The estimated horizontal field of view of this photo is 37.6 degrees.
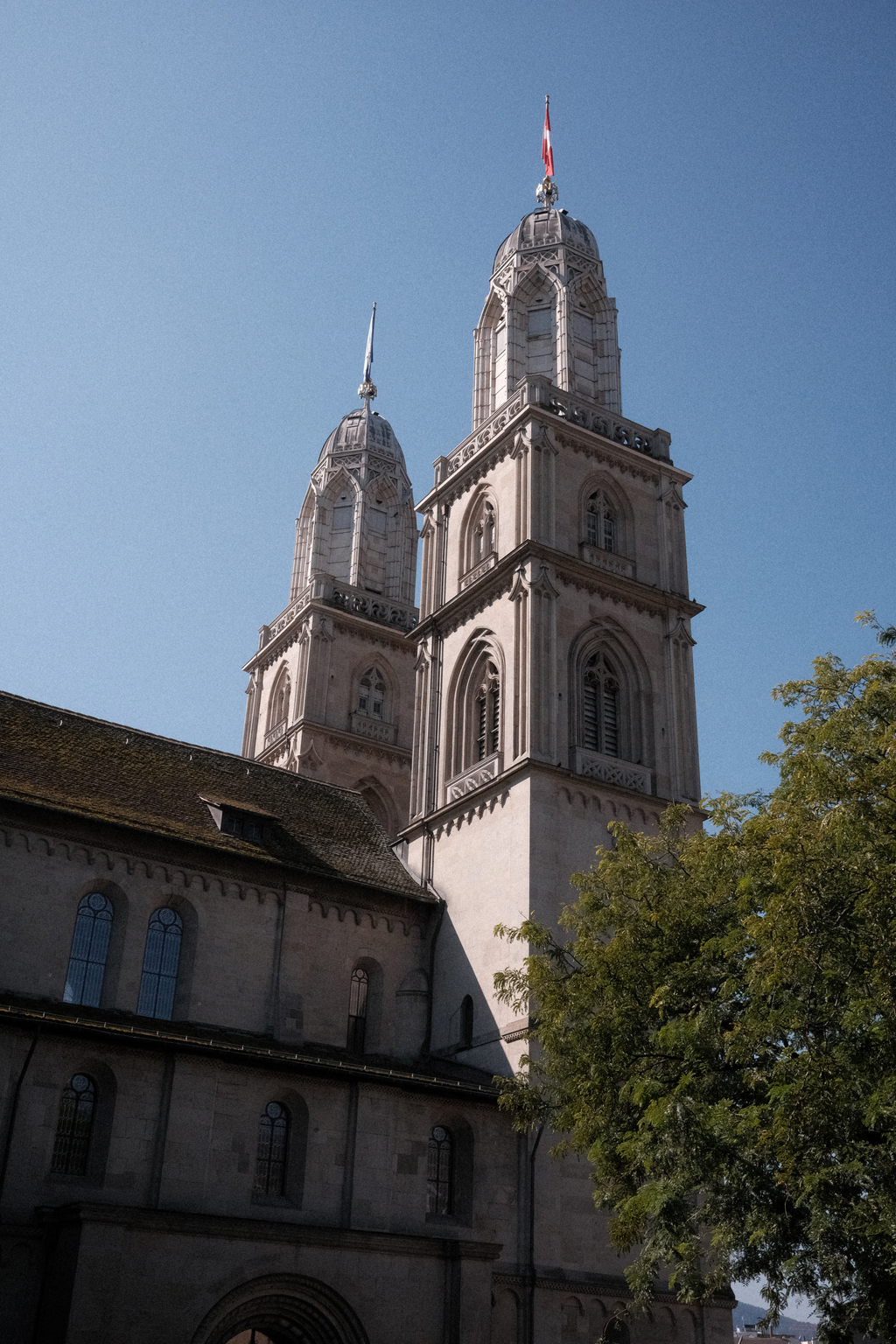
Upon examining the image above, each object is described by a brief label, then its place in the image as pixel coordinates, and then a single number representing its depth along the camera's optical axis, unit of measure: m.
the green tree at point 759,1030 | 16.75
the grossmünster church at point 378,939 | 24.56
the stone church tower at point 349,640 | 50.59
